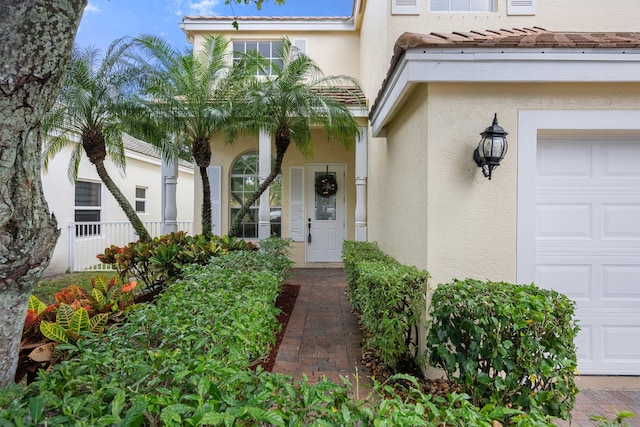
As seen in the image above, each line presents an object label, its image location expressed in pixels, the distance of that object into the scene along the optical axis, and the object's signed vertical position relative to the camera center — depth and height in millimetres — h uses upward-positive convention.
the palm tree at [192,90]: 6555 +2400
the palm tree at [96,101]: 6012 +1984
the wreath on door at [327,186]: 9648 +734
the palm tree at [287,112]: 6590 +2005
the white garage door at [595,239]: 3457 -274
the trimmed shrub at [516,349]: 2541 -1049
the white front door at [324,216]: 9734 -117
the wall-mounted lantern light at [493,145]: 3102 +610
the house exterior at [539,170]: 3188 +425
